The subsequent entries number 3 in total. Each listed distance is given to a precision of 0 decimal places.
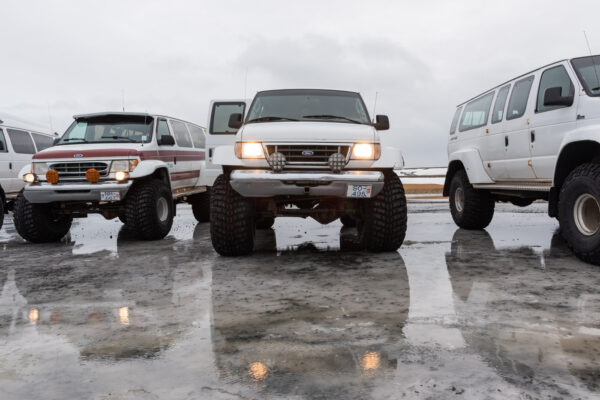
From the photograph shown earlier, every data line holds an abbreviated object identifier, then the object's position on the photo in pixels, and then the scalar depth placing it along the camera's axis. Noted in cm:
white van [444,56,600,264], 512
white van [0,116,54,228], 918
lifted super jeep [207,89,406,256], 511
